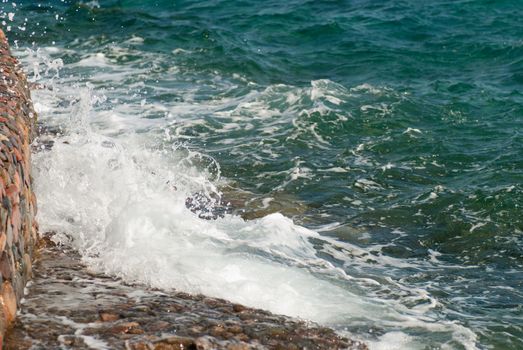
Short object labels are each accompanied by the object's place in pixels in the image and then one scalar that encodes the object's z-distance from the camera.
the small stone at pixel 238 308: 12.70
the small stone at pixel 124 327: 11.27
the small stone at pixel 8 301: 10.93
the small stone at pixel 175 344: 11.02
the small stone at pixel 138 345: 10.87
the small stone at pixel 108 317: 11.62
